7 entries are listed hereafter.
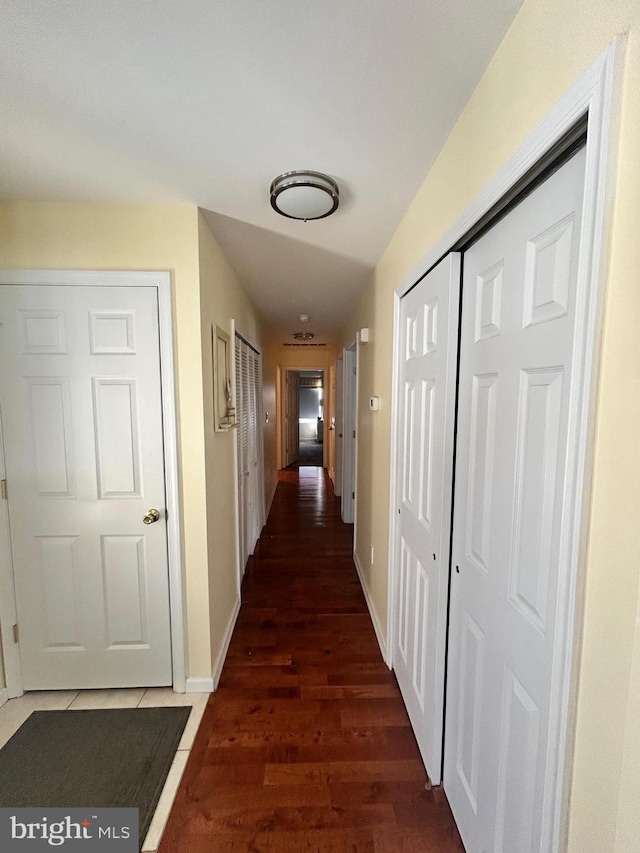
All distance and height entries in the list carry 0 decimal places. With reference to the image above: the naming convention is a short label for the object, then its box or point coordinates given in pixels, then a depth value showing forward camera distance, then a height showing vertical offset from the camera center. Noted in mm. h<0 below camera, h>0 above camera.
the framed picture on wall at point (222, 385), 1932 +100
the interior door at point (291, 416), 7094 -313
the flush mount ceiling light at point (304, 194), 1305 +812
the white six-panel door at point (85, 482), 1598 -390
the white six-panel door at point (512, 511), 727 -275
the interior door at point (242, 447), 2637 -367
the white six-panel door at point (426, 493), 1222 -371
